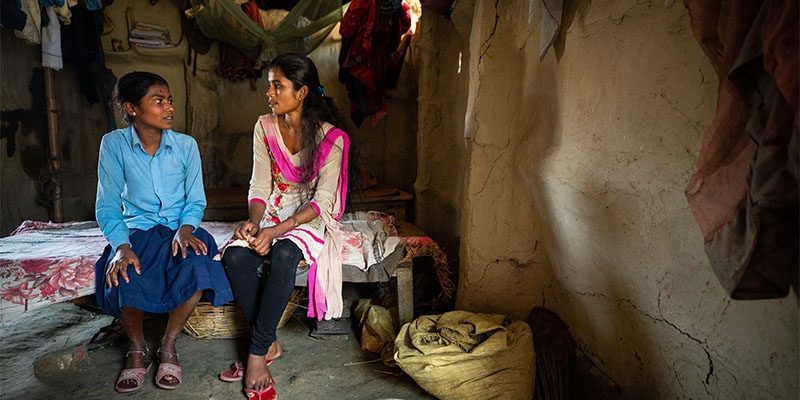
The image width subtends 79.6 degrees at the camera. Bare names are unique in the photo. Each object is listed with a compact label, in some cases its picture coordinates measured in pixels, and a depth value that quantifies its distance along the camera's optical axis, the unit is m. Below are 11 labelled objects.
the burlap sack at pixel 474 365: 2.06
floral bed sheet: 2.31
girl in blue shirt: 2.22
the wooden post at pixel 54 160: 3.88
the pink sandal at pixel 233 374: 2.33
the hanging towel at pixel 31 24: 3.17
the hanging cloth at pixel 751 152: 0.84
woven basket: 2.72
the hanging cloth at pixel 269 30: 4.01
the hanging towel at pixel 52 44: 3.52
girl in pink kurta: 2.29
